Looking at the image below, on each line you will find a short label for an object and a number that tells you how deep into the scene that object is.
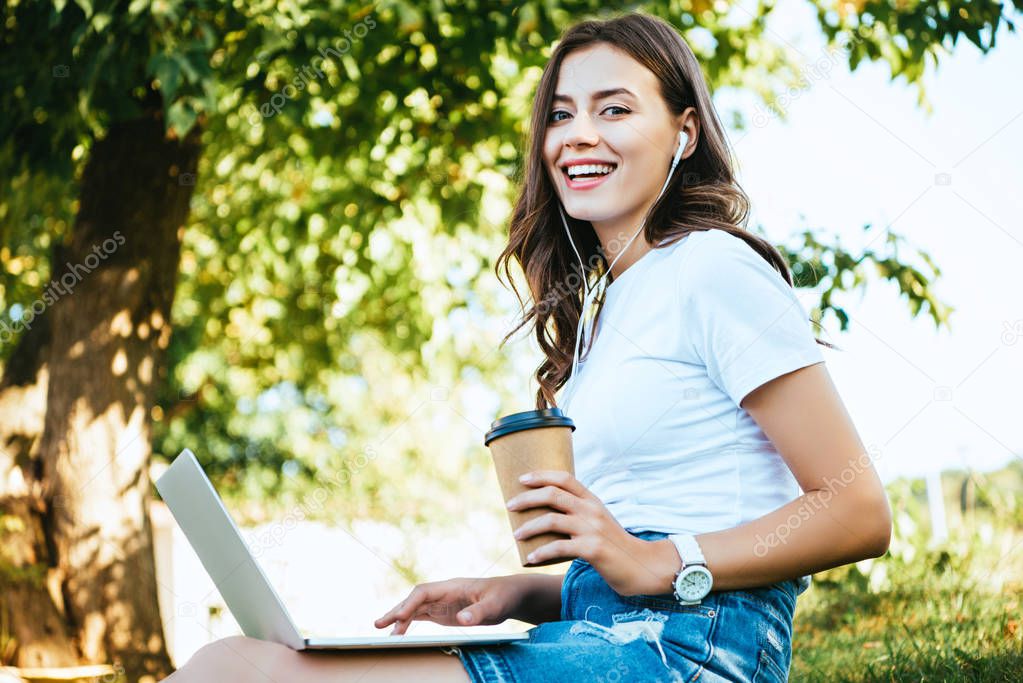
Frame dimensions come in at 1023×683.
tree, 4.10
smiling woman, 1.59
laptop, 1.48
